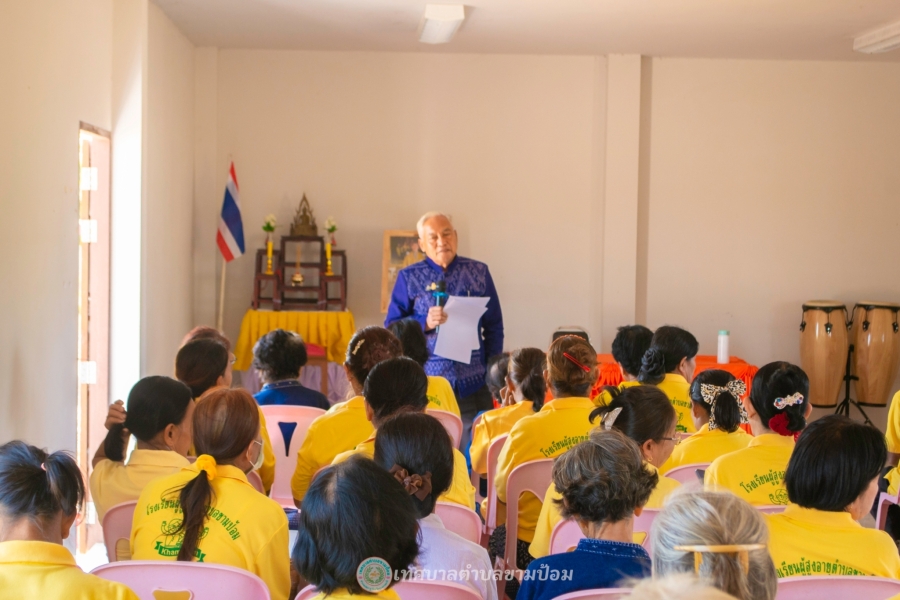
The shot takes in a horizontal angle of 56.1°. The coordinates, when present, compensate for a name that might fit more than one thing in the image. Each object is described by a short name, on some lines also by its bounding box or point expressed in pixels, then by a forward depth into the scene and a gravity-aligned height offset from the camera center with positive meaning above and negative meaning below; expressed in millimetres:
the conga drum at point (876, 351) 6449 -517
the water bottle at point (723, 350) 6113 -506
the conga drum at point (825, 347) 6434 -499
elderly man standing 4414 -98
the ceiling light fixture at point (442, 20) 5152 +1598
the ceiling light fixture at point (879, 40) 5464 +1621
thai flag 6137 +336
